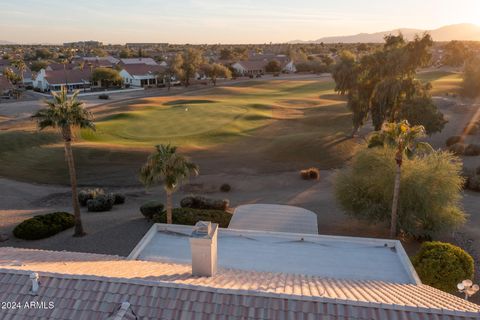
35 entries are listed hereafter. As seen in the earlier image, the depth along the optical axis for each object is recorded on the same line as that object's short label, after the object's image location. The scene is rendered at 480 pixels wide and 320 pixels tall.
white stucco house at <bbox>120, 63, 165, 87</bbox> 113.81
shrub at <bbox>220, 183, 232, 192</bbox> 36.22
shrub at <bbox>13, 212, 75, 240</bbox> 25.31
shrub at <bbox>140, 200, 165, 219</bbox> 28.14
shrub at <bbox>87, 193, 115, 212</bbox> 30.97
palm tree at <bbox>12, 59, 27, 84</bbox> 114.41
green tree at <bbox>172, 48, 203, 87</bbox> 105.80
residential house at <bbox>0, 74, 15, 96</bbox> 94.46
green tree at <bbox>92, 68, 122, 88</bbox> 106.50
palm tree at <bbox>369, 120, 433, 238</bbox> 23.00
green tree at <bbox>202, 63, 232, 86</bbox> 112.69
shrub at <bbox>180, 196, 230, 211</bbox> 30.33
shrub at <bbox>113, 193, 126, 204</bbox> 33.09
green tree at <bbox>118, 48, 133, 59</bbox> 186.12
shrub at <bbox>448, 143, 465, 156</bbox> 45.38
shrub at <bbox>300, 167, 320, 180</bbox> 38.81
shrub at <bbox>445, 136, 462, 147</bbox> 50.12
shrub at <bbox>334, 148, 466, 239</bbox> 24.94
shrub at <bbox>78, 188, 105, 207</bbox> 32.72
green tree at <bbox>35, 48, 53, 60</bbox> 178.62
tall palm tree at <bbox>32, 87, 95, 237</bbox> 23.41
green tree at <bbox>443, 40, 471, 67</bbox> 142.62
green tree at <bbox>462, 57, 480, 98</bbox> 79.00
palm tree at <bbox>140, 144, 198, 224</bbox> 23.12
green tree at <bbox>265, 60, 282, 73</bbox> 142.38
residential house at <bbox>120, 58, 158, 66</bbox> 134.10
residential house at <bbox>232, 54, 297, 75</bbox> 137.62
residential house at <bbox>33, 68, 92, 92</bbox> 102.75
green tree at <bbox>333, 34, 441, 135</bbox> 42.81
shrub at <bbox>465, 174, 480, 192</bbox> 34.81
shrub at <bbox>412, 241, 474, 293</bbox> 19.39
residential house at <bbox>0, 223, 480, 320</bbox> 9.26
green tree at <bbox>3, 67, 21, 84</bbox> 105.62
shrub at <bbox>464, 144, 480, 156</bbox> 45.09
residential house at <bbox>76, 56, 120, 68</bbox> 138.50
